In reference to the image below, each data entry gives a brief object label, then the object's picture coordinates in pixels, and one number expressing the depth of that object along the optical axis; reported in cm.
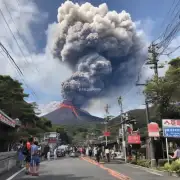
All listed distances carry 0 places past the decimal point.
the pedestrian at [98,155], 2058
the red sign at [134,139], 1986
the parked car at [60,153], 3424
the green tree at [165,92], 1506
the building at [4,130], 1357
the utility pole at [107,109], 4572
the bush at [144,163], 1565
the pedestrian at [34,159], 986
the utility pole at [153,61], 1660
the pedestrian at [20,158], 1471
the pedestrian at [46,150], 2735
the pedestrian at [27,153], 1031
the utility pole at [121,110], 2347
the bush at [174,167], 1042
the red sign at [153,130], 1425
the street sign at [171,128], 1236
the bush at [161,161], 1479
